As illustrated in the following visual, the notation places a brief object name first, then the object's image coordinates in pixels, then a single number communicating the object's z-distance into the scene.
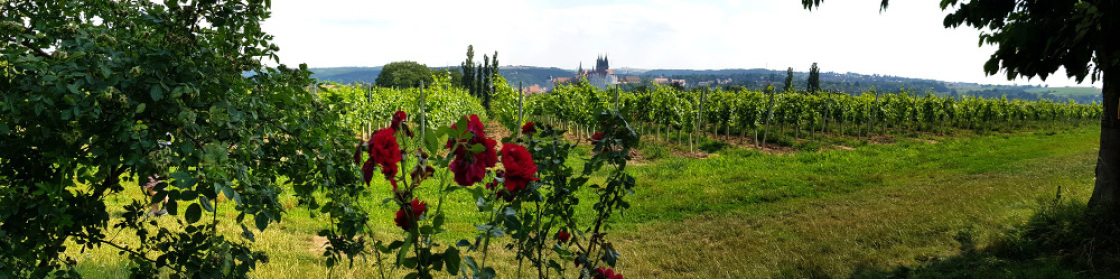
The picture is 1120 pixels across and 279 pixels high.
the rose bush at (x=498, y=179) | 1.78
